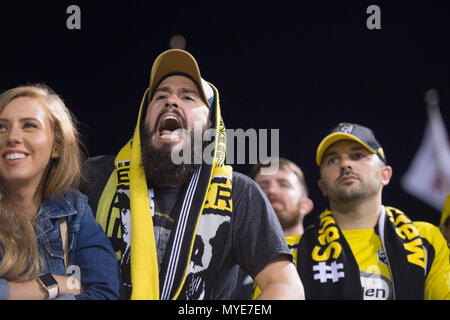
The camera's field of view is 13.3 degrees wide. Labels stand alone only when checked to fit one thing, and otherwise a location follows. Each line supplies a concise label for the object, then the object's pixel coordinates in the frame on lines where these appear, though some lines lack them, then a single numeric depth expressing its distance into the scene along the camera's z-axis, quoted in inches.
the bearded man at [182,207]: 154.5
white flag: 192.4
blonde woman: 149.8
